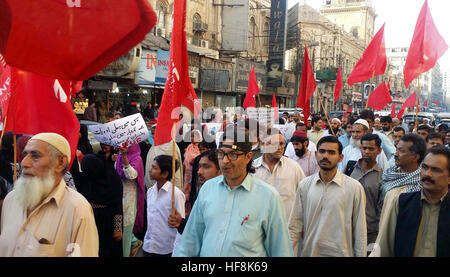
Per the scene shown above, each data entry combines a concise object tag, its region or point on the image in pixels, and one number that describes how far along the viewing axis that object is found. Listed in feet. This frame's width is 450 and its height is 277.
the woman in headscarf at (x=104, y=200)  13.93
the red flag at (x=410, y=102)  48.48
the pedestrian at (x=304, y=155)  19.24
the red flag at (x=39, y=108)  11.60
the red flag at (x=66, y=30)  9.84
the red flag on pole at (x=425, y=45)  25.36
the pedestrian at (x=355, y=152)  16.99
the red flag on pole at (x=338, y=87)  49.50
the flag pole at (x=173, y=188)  11.72
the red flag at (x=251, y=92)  42.73
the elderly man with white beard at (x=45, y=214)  7.85
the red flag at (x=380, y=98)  38.42
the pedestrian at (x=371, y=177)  13.92
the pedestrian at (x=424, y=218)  8.53
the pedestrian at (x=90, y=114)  40.60
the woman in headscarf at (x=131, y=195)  16.29
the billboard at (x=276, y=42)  102.22
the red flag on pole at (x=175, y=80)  12.04
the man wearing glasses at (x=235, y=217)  8.45
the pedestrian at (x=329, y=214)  11.39
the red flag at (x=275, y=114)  43.70
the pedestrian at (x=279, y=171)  14.67
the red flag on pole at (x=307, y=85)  28.86
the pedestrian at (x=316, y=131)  30.30
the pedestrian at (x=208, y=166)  13.87
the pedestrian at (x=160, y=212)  13.20
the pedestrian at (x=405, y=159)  13.05
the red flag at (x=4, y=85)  14.37
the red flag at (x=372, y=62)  31.96
